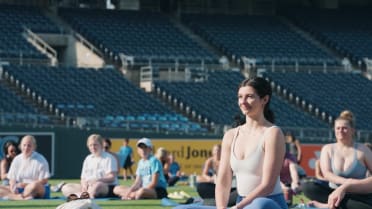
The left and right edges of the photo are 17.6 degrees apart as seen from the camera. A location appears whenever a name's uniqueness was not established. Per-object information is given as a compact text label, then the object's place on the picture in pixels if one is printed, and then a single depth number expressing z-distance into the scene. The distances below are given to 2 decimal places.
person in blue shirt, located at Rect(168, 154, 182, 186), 26.50
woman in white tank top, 8.88
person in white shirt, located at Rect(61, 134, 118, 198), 19.25
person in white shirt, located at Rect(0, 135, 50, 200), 18.81
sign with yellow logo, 34.41
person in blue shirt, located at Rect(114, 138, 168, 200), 19.16
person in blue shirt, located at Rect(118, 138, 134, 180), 31.34
